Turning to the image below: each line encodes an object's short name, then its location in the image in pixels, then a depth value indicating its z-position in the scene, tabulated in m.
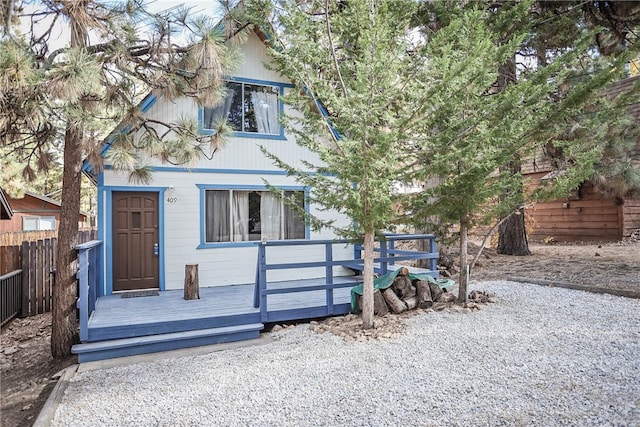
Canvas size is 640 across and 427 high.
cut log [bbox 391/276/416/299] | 6.21
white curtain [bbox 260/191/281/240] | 8.29
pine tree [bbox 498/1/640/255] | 7.20
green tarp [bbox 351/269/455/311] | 6.11
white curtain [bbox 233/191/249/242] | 8.07
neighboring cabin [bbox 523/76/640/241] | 13.91
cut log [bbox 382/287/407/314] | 5.98
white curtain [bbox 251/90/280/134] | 8.31
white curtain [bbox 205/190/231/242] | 7.87
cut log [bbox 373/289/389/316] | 5.93
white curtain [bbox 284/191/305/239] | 8.45
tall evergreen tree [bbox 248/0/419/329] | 4.38
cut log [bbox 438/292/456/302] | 6.51
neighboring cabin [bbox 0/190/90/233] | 17.37
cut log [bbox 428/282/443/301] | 6.45
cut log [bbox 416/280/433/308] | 6.22
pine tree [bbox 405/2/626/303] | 4.79
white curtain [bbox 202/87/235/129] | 7.92
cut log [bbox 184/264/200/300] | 6.60
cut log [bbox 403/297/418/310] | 6.13
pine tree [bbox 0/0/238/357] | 4.19
